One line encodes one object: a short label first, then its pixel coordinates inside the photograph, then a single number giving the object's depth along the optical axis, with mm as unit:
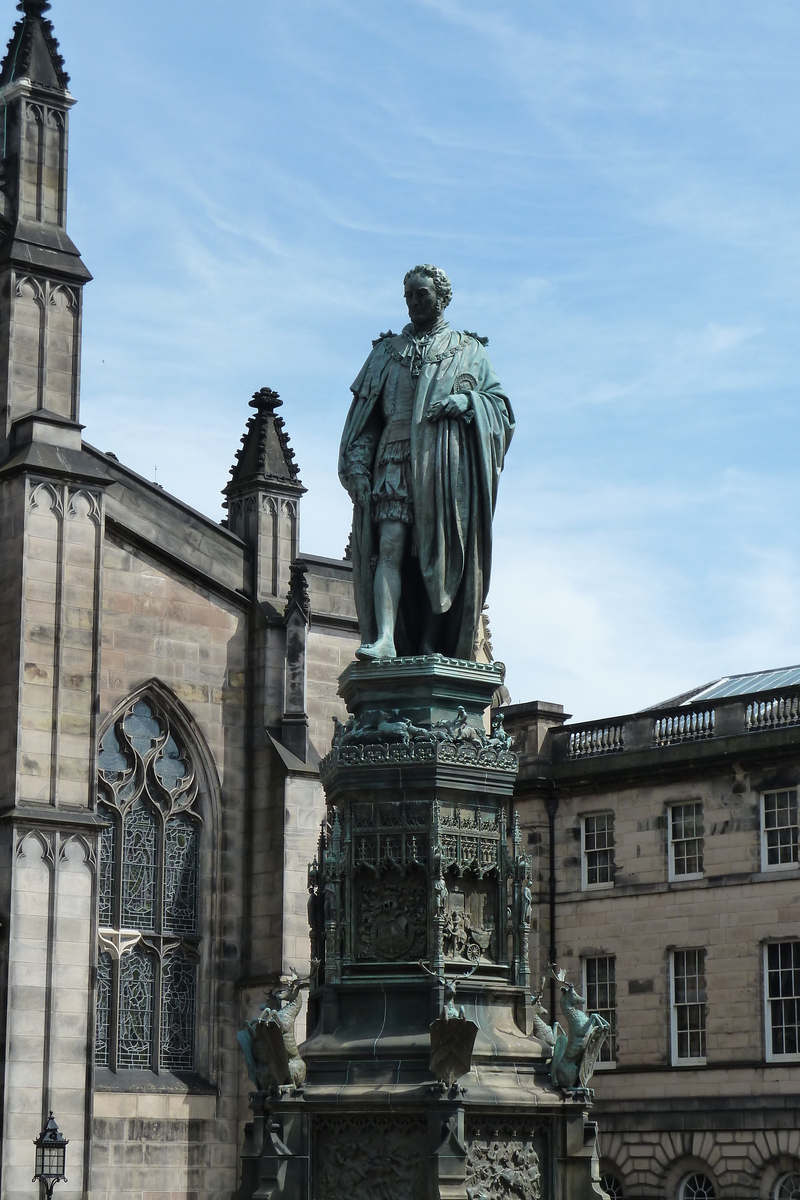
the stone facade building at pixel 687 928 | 41969
